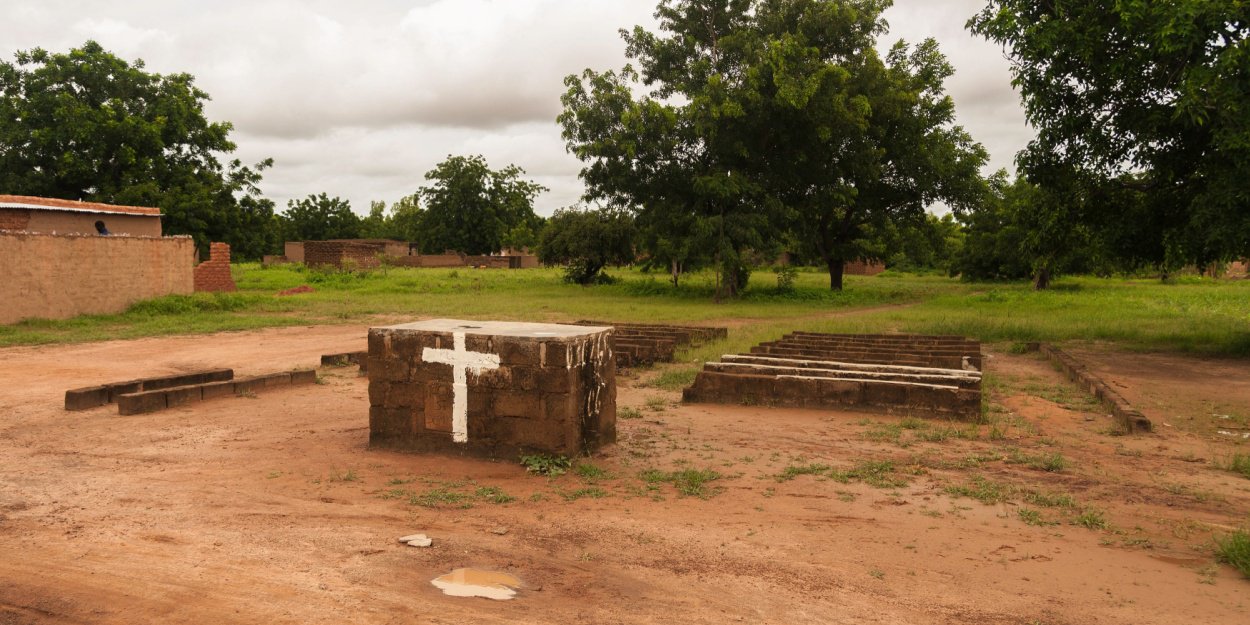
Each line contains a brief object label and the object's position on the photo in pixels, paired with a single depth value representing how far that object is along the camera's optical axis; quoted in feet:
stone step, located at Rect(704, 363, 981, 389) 29.30
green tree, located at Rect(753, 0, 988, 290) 79.41
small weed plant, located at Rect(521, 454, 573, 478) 20.20
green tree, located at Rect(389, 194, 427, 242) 213.91
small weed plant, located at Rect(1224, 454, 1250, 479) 20.84
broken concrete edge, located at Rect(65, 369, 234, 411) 27.78
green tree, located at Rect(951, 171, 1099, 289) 50.24
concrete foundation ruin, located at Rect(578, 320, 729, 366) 40.24
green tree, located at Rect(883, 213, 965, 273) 99.77
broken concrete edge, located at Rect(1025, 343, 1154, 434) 25.81
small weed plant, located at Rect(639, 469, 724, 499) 18.80
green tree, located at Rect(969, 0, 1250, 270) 36.19
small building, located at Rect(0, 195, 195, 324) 53.83
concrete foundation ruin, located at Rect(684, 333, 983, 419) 27.81
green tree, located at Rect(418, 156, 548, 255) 201.26
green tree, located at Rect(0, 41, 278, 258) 94.68
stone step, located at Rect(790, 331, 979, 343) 44.98
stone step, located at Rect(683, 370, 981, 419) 27.55
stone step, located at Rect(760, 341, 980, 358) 39.86
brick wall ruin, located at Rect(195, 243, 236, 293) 83.41
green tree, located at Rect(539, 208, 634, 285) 108.88
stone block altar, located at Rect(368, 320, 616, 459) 20.77
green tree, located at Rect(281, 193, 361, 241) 225.15
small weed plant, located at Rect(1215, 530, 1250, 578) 14.03
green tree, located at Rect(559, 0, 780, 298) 81.20
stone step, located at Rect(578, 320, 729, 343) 50.34
